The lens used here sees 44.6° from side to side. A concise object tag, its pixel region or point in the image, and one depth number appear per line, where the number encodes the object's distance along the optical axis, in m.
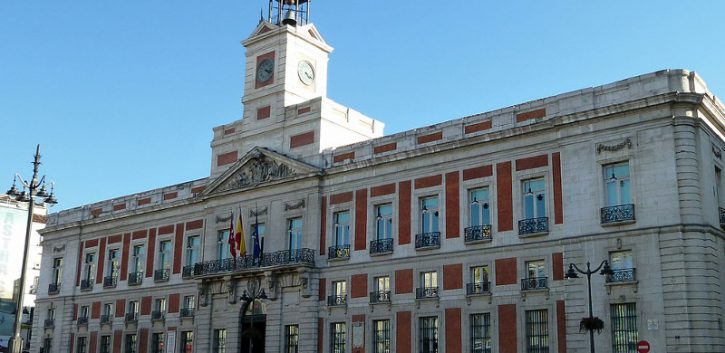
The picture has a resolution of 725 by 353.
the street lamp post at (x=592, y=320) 27.11
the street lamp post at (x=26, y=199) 22.55
